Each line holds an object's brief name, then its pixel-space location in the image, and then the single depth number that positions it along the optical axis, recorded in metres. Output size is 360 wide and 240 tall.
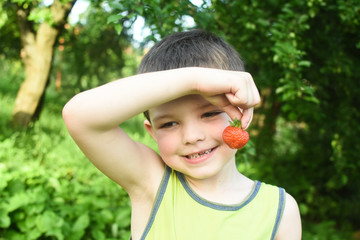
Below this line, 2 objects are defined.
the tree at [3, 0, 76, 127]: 4.93
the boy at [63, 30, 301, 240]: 0.99
